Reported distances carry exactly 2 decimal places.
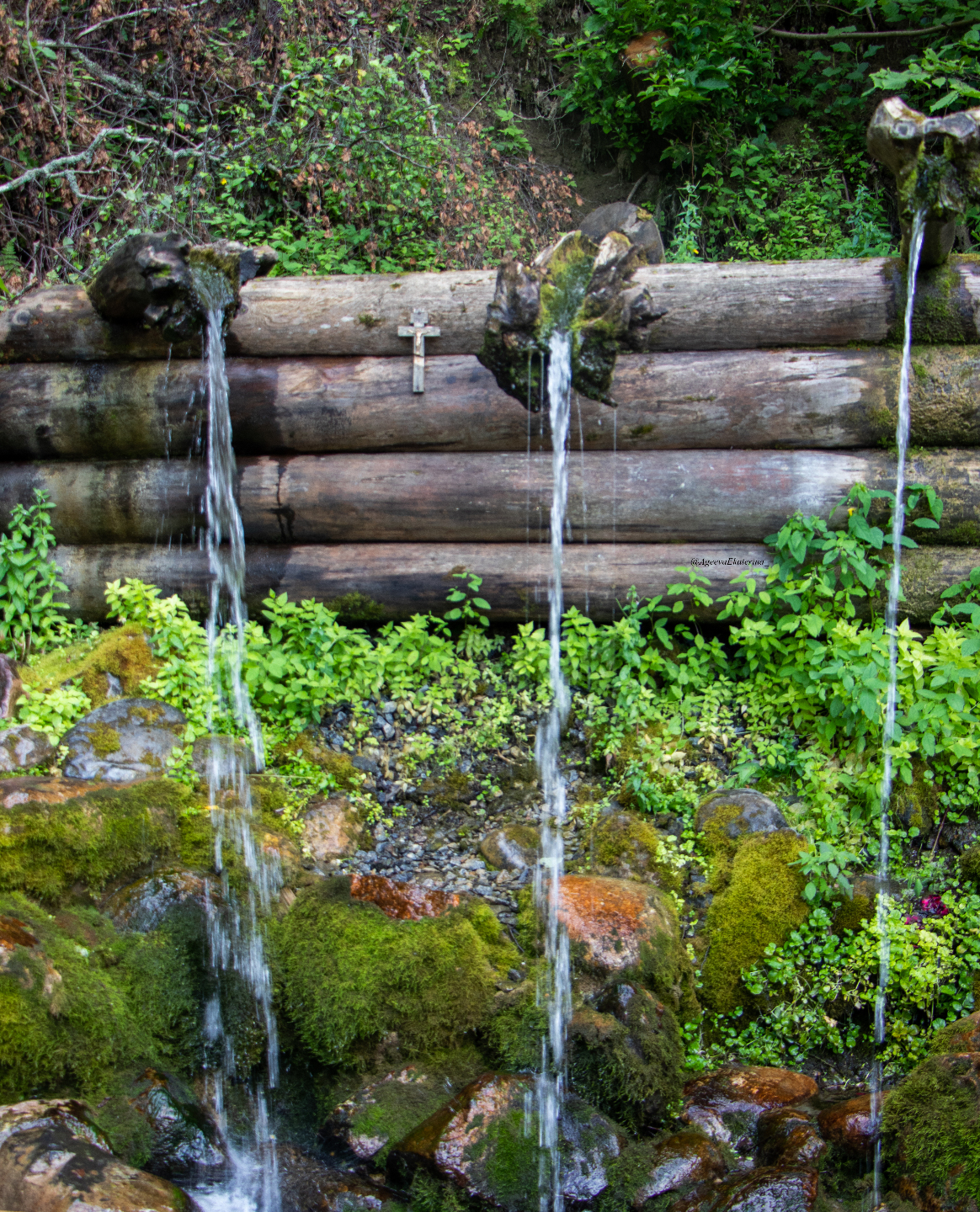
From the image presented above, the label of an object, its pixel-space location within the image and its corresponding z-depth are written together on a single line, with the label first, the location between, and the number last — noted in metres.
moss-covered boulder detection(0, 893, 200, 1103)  3.35
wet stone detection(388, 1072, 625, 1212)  3.28
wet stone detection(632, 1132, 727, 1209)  3.28
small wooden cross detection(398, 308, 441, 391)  6.19
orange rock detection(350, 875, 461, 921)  4.31
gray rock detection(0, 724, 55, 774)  4.89
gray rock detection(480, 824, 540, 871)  4.86
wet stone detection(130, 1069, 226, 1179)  3.39
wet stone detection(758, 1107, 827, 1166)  3.32
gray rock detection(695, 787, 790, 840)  4.75
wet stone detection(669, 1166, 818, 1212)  2.98
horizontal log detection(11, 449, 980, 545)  5.84
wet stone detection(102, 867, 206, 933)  4.14
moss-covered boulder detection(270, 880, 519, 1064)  3.86
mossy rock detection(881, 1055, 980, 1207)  3.01
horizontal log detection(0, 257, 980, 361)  5.77
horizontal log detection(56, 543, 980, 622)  6.09
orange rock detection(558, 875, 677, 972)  4.09
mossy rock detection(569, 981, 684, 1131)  3.66
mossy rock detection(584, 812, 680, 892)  4.70
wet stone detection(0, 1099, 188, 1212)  2.80
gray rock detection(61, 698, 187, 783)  4.92
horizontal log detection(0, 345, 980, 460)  5.78
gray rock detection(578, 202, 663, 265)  6.67
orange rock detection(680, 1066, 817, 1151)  3.60
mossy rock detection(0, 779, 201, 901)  4.11
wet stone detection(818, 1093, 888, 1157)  3.37
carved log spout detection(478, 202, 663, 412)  5.39
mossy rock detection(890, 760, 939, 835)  4.77
